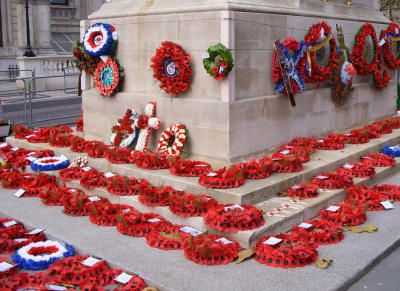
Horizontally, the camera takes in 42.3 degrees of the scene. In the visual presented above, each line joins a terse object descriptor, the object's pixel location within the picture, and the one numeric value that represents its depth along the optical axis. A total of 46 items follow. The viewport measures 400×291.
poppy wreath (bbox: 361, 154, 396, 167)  8.40
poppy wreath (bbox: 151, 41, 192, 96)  7.70
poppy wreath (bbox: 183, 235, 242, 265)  5.24
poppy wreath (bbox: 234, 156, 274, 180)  6.96
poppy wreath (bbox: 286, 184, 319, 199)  6.73
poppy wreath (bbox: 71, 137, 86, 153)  8.72
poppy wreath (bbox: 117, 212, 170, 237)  6.00
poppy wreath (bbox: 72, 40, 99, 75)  9.16
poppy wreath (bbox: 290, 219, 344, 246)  5.73
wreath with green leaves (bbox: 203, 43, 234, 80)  7.04
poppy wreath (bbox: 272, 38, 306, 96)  8.12
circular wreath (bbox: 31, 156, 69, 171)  8.22
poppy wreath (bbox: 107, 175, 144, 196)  6.96
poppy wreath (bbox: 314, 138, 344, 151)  8.77
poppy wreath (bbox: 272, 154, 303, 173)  7.28
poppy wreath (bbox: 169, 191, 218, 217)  6.17
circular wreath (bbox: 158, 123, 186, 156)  7.78
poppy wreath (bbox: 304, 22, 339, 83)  8.62
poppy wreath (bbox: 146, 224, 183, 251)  5.64
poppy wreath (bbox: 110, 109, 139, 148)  8.38
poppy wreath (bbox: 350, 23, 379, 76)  10.17
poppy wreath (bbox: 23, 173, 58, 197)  7.63
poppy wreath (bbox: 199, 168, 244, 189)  6.55
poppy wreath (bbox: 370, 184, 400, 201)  7.26
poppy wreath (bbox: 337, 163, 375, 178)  7.75
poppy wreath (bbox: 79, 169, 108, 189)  7.37
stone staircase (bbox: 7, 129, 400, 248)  5.99
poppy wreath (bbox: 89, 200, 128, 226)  6.34
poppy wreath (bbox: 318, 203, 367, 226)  6.25
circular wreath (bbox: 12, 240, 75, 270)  5.34
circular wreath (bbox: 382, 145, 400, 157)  9.23
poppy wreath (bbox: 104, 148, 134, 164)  7.89
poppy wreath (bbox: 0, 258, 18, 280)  5.14
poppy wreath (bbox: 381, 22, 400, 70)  11.27
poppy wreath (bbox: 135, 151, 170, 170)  7.47
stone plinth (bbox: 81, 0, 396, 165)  7.40
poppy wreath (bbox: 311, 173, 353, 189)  7.14
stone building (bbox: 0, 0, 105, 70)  28.72
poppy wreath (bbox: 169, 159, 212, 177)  7.09
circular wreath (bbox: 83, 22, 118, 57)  8.73
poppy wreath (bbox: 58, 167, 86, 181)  7.74
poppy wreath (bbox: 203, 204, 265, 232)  5.68
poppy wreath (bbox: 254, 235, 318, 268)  5.17
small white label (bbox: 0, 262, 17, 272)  5.16
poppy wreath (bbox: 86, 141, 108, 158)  8.28
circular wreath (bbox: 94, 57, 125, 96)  8.80
